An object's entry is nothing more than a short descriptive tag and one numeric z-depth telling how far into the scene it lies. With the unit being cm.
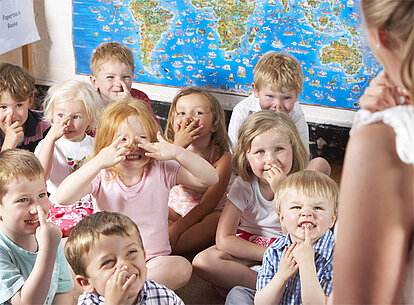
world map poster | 316
